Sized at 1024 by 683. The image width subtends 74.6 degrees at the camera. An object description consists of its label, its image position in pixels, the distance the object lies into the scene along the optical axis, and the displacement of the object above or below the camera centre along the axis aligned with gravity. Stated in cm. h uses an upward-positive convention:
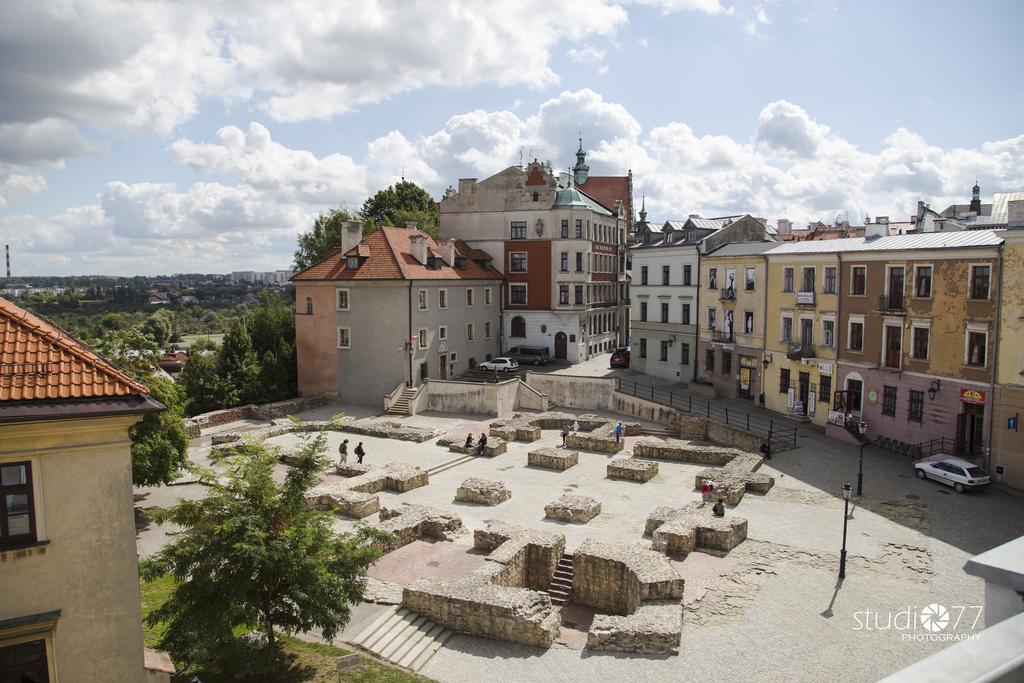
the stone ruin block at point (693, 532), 2277 -811
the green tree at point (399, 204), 7225 +1030
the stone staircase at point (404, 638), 1738 -913
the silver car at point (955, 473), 2786 -747
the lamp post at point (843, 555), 2059 -794
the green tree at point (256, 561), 1359 -557
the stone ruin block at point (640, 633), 1717 -871
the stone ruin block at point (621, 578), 1925 -833
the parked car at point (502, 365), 5147 -523
